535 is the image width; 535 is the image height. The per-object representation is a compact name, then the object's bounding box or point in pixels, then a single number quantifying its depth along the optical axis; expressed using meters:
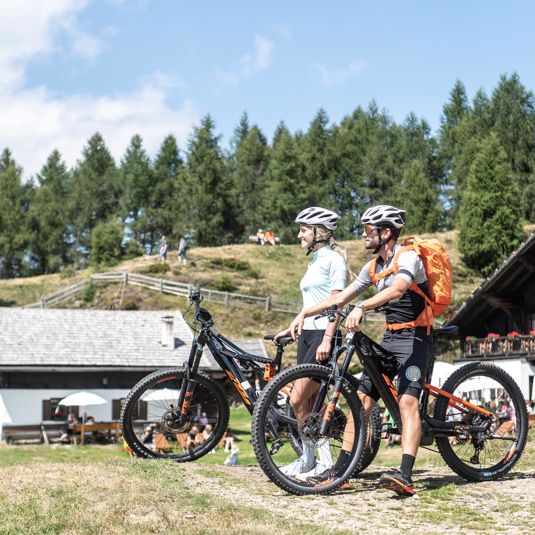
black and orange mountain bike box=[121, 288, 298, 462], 7.17
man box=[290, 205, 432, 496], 6.34
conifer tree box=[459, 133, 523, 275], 61.56
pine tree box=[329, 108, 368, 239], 81.81
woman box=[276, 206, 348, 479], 7.04
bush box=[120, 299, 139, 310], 56.06
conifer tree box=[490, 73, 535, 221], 73.44
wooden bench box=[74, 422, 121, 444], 33.47
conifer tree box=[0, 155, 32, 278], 83.81
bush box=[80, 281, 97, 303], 59.50
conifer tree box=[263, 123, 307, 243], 79.06
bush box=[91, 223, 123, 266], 71.50
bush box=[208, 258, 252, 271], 64.19
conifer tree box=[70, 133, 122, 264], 89.44
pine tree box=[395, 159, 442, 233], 69.69
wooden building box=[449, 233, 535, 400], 33.06
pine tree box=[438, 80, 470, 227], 74.44
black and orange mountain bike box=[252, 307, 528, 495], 6.29
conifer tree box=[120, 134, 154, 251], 84.94
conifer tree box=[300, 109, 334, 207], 81.56
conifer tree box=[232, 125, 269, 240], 84.44
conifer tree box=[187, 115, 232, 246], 78.62
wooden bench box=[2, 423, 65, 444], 34.69
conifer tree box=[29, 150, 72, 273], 85.44
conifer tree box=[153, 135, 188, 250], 79.62
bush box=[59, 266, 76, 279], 70.94
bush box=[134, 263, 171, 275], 62.22
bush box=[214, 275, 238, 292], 59.75
